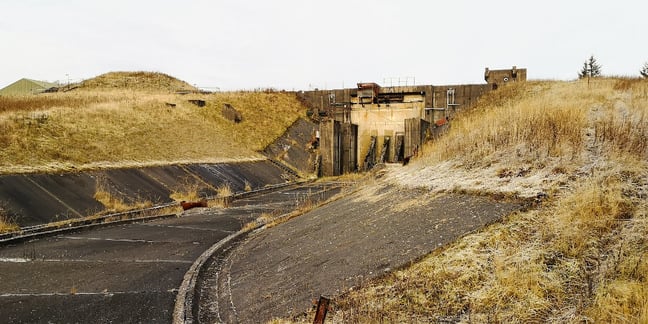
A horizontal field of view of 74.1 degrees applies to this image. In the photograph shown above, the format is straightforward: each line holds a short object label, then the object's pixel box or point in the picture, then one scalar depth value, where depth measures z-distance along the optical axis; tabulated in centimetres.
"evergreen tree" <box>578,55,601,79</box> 6575
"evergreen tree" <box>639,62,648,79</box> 5856
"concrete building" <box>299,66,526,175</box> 3070
